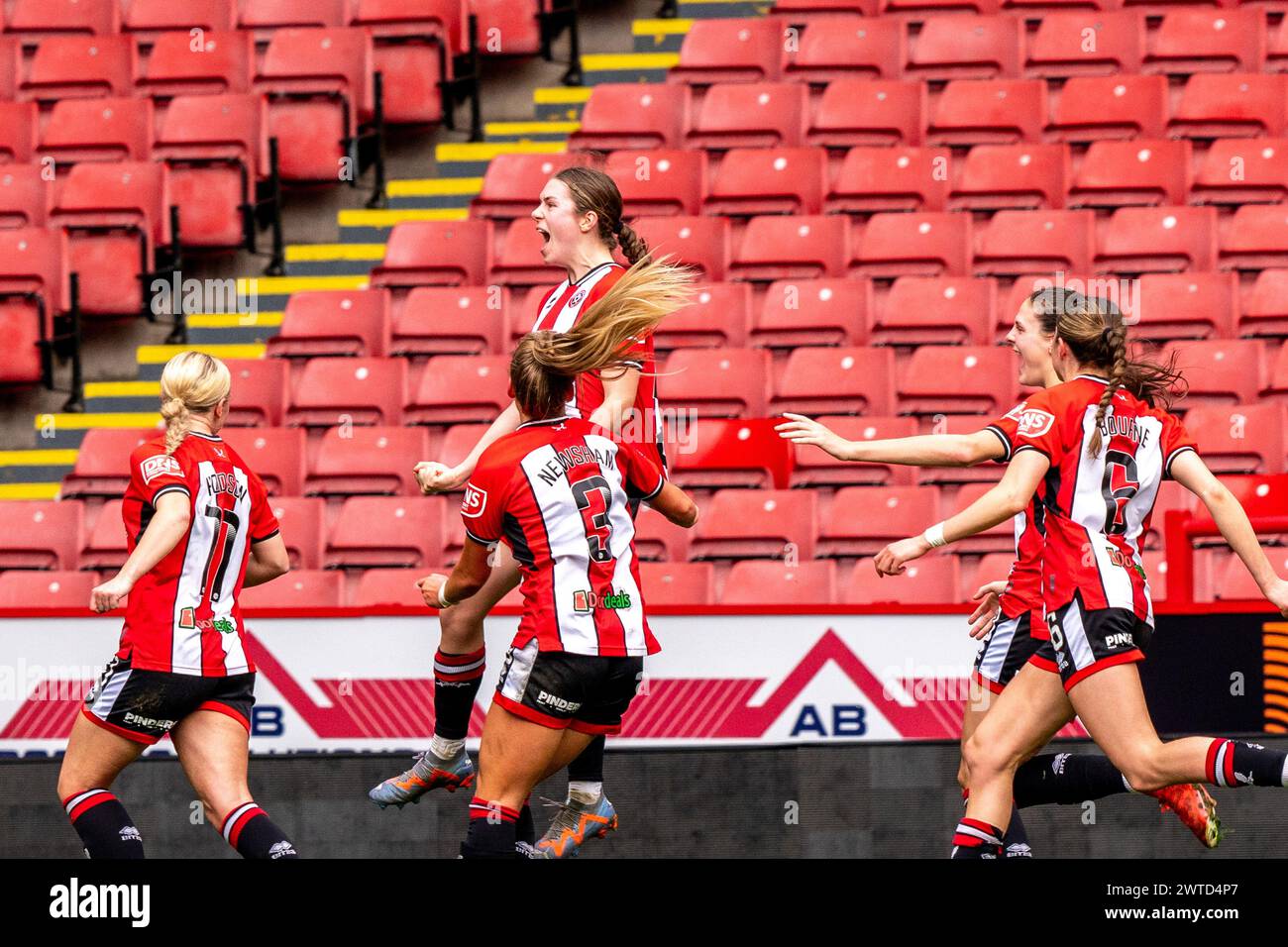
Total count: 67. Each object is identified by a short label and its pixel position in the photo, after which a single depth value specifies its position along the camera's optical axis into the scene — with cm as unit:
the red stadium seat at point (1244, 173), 1080
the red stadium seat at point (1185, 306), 1009
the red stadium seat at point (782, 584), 878
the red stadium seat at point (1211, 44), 1172
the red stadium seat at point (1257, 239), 1043
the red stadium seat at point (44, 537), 982
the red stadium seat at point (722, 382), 992
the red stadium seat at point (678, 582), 871
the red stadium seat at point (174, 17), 1302
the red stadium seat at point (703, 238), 1077
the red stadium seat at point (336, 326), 1077
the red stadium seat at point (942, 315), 1023
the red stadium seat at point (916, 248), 1064
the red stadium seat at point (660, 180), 1112
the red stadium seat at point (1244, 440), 934
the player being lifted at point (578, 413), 546
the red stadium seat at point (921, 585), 870
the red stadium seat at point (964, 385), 977
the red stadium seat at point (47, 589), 928
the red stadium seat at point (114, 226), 1138
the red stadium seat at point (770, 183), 1109
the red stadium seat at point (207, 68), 1244
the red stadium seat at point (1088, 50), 1177
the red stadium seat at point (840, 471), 939
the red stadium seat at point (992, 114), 1136
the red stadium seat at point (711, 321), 1034
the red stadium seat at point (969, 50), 1189
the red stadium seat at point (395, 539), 940
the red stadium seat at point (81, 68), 1266
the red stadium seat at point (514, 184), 1127
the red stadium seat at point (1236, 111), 1120
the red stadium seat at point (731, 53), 1200
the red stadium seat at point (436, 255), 1101
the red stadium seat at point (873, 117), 1148
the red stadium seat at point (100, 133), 1211
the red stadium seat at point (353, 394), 1030
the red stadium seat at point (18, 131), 1234
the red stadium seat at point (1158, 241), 1052
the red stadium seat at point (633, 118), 1170
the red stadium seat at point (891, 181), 1102
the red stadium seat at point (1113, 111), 1129
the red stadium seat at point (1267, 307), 1012
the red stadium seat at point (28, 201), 1191
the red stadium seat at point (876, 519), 905
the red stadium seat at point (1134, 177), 1095
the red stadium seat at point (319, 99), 1199
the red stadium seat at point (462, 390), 1007
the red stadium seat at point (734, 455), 955
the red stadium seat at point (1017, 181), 1101
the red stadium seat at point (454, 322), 1059
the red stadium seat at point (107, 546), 958
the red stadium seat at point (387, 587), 888
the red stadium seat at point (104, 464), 998
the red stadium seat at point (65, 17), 1313
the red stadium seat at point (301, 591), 898
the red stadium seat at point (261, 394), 1044
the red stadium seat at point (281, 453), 998
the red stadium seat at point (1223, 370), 973
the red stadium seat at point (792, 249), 1071
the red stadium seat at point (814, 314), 1032
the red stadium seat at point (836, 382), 985
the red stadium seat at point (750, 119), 1162
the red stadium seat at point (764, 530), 915
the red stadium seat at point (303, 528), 951
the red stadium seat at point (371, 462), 983
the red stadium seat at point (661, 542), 919
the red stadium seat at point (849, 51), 1200
